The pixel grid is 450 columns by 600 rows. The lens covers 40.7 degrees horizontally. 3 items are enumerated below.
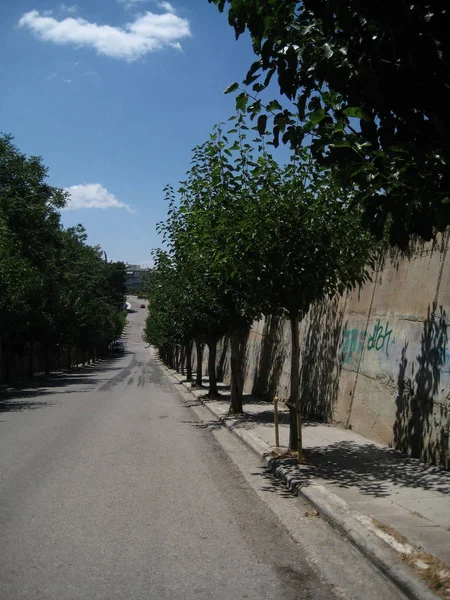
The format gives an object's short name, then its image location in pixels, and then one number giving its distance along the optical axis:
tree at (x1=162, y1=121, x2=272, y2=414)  9.34
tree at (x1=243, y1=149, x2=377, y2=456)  9.04
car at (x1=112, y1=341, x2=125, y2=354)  114.93
